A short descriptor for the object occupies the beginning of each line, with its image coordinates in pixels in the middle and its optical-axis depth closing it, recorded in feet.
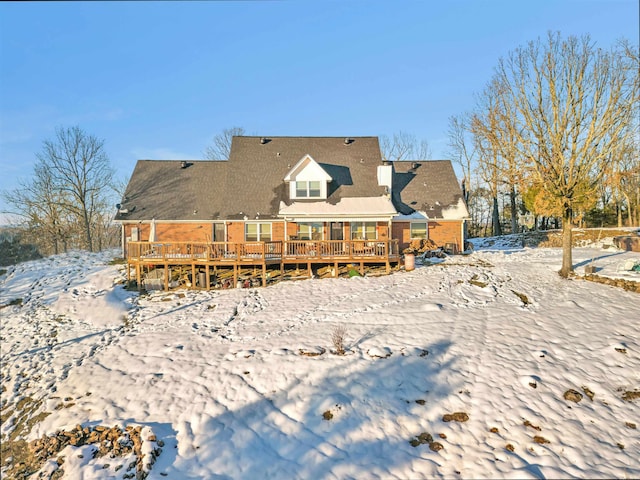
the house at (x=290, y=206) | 53.67
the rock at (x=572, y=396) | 23.82
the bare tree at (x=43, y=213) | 93.86
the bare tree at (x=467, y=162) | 128.27
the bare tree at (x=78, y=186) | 96.78
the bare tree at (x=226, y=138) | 135.09
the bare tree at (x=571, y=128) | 43.68
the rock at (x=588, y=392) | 24.23
